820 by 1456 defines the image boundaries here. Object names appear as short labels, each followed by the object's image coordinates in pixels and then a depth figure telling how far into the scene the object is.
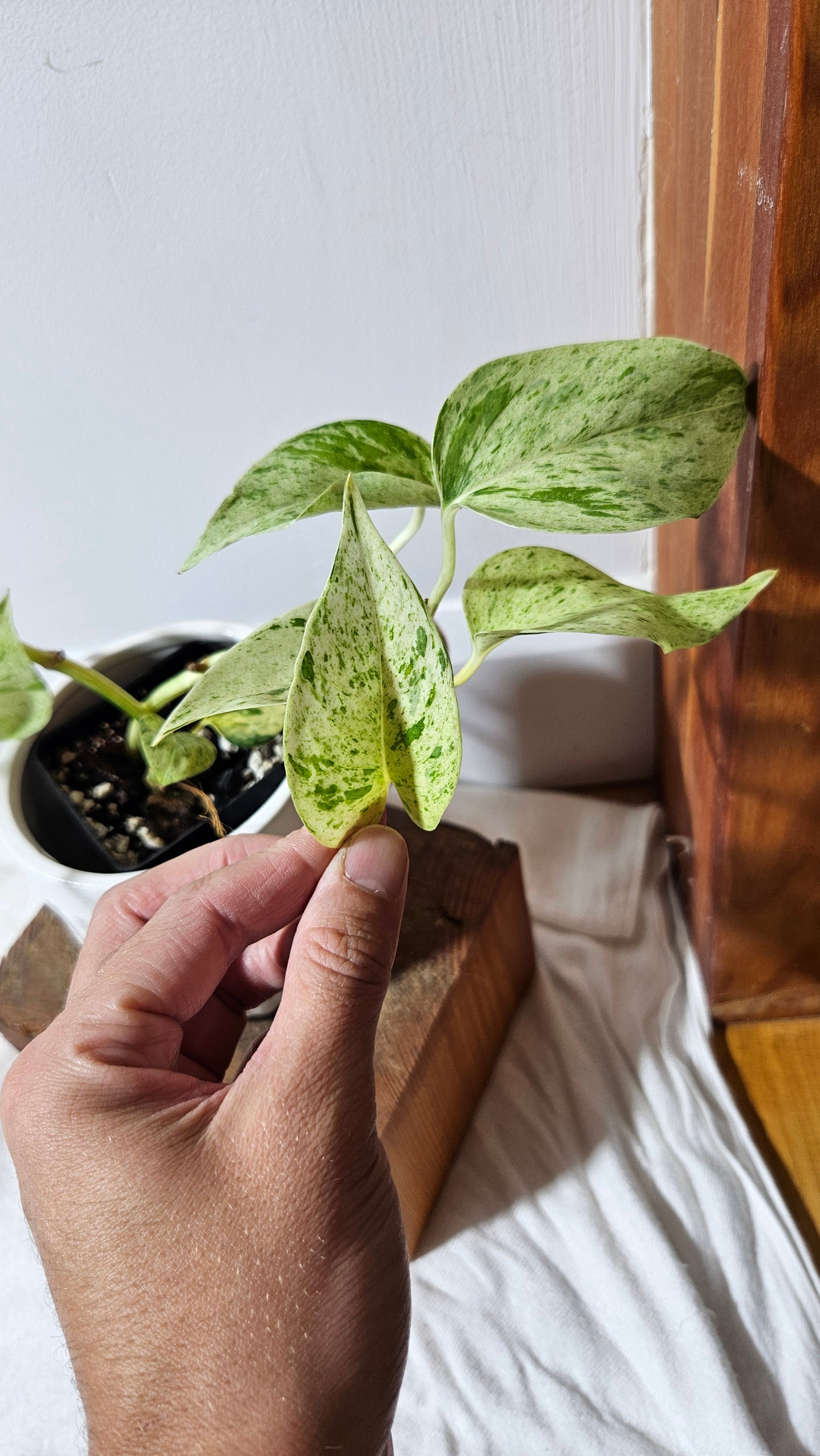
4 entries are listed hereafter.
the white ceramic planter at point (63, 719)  0.53
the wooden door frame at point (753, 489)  0.33
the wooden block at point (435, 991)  0.57
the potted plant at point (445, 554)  0.29
